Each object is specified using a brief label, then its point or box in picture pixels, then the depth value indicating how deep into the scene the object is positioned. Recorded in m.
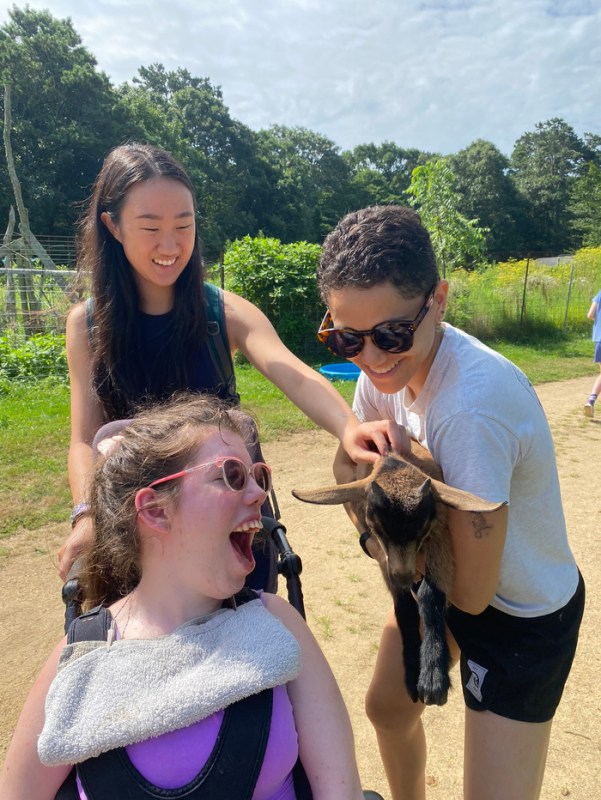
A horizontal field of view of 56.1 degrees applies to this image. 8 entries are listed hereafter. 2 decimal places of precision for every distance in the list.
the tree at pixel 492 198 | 52.47
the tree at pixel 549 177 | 52.28
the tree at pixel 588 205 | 43.41
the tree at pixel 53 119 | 35.72
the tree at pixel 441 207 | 17.30
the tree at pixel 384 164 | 62.59
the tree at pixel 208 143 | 41.96
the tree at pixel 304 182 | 50.25
